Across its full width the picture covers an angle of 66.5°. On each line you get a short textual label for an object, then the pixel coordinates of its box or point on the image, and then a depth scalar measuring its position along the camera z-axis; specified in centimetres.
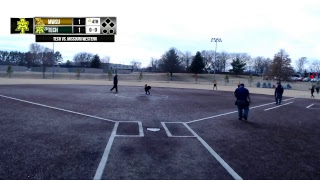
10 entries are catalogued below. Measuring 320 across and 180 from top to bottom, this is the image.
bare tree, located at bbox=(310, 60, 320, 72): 14075
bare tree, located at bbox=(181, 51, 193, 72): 13150
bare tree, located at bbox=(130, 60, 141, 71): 15800
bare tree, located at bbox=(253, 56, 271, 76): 13658
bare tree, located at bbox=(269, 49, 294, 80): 7300
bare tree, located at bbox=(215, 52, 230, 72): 14076
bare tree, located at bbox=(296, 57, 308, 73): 13488
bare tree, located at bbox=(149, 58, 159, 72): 14025
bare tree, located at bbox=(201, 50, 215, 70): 13598
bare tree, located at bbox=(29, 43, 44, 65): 12751
